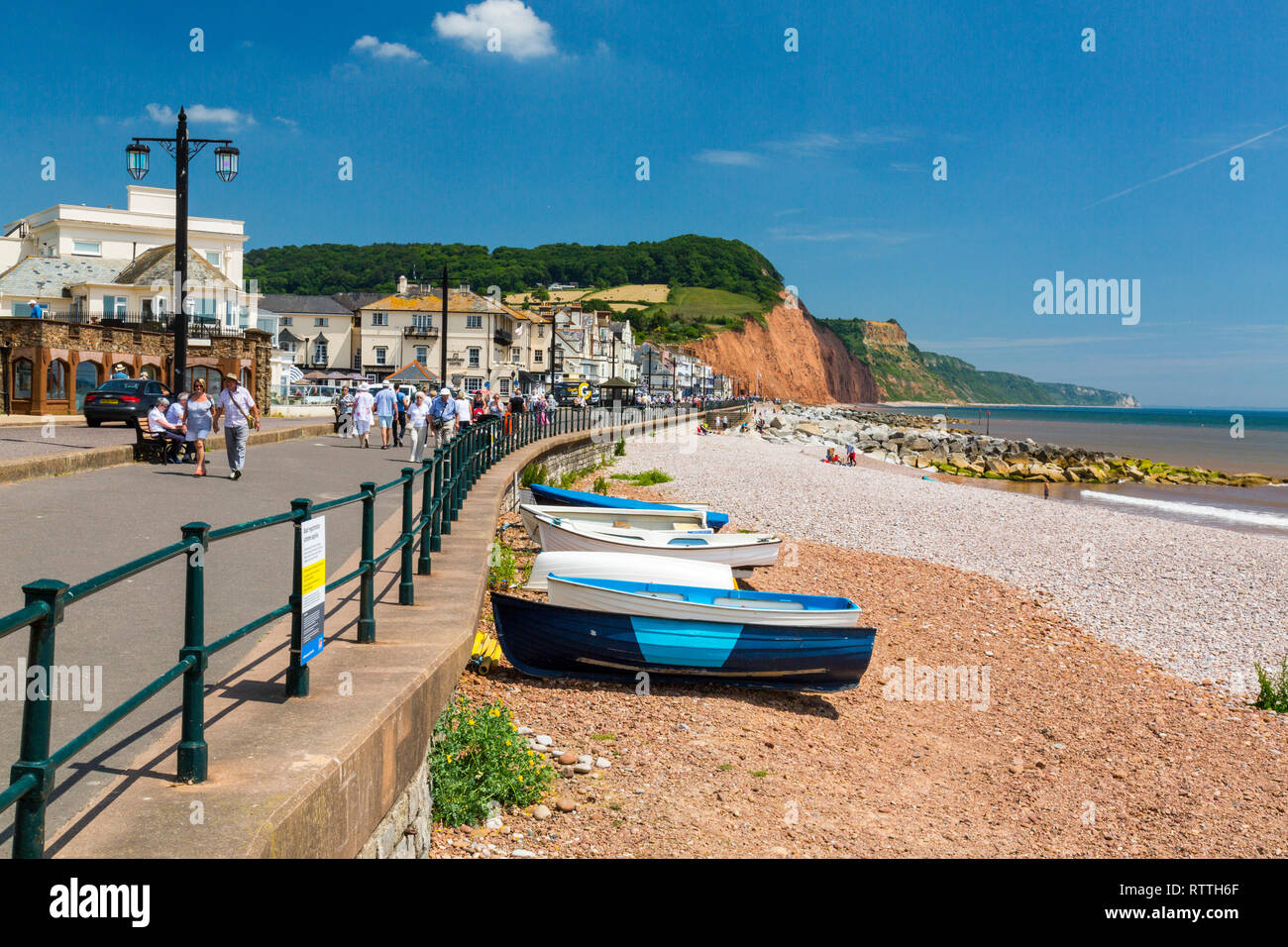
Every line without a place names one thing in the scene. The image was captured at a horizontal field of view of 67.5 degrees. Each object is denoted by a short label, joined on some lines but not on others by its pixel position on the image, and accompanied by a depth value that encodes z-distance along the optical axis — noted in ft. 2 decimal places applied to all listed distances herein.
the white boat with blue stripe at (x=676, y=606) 30.30
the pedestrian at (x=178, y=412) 60.23
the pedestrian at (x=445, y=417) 87.86
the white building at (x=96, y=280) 169.17
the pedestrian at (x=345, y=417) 97.71
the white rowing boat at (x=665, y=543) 43.49
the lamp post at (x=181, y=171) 59.26
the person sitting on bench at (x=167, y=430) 58.80
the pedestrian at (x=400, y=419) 92.73
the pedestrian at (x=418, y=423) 70.95
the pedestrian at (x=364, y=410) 81.20
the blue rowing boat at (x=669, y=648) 29.40
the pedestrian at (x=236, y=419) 52.80
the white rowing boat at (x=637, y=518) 49.34
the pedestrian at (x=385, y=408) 84.89
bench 59.06
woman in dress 54.44
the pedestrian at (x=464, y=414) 88.22
